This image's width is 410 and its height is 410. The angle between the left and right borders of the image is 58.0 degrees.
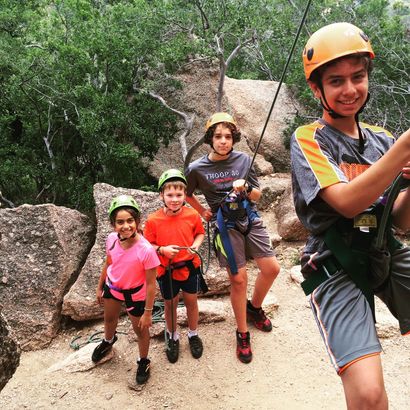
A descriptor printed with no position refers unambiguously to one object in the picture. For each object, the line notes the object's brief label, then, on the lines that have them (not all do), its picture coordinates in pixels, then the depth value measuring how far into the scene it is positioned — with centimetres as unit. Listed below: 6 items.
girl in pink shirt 312
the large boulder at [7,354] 234
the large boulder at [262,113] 1048
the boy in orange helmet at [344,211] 150
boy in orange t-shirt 340
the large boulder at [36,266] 458
